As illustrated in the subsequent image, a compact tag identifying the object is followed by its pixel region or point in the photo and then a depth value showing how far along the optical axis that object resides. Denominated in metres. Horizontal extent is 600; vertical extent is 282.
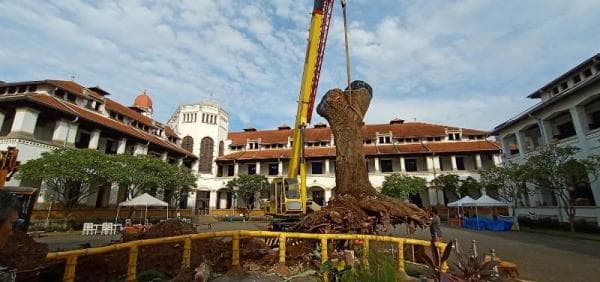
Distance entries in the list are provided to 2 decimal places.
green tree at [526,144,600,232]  18.38
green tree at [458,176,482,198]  30.00
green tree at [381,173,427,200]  30.06
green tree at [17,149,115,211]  18.64
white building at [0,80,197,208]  20.30
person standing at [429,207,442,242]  9.52
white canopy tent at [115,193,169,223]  19.46
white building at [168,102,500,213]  33.44
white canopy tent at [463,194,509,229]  21.08
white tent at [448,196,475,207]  22.39
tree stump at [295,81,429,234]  7.18
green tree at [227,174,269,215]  32.66
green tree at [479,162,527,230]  21.34
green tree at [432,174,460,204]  30.66
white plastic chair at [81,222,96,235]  18.52
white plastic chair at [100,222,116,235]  19.37
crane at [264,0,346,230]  14.43
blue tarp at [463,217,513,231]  21.12
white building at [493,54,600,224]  20.28
